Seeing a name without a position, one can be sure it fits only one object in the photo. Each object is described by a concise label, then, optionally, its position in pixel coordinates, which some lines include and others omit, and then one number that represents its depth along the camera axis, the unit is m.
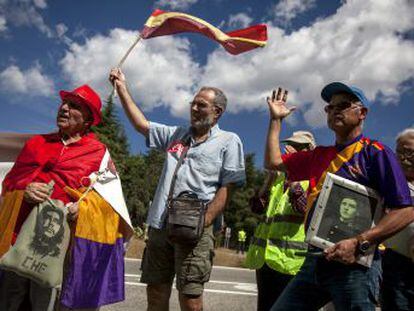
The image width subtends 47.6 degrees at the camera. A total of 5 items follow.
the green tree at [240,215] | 65.44
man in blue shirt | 3.69
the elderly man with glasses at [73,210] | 3.35
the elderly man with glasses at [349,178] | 2.67
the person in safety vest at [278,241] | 4.11
